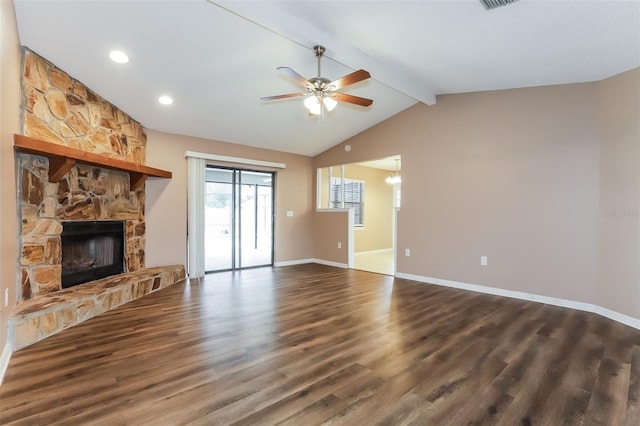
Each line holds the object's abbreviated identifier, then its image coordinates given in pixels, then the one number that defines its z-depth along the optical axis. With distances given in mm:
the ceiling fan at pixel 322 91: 2957
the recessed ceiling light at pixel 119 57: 3232
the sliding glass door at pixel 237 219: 5969
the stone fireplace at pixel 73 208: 3064
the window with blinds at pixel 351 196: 7441
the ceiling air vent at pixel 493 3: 2496
